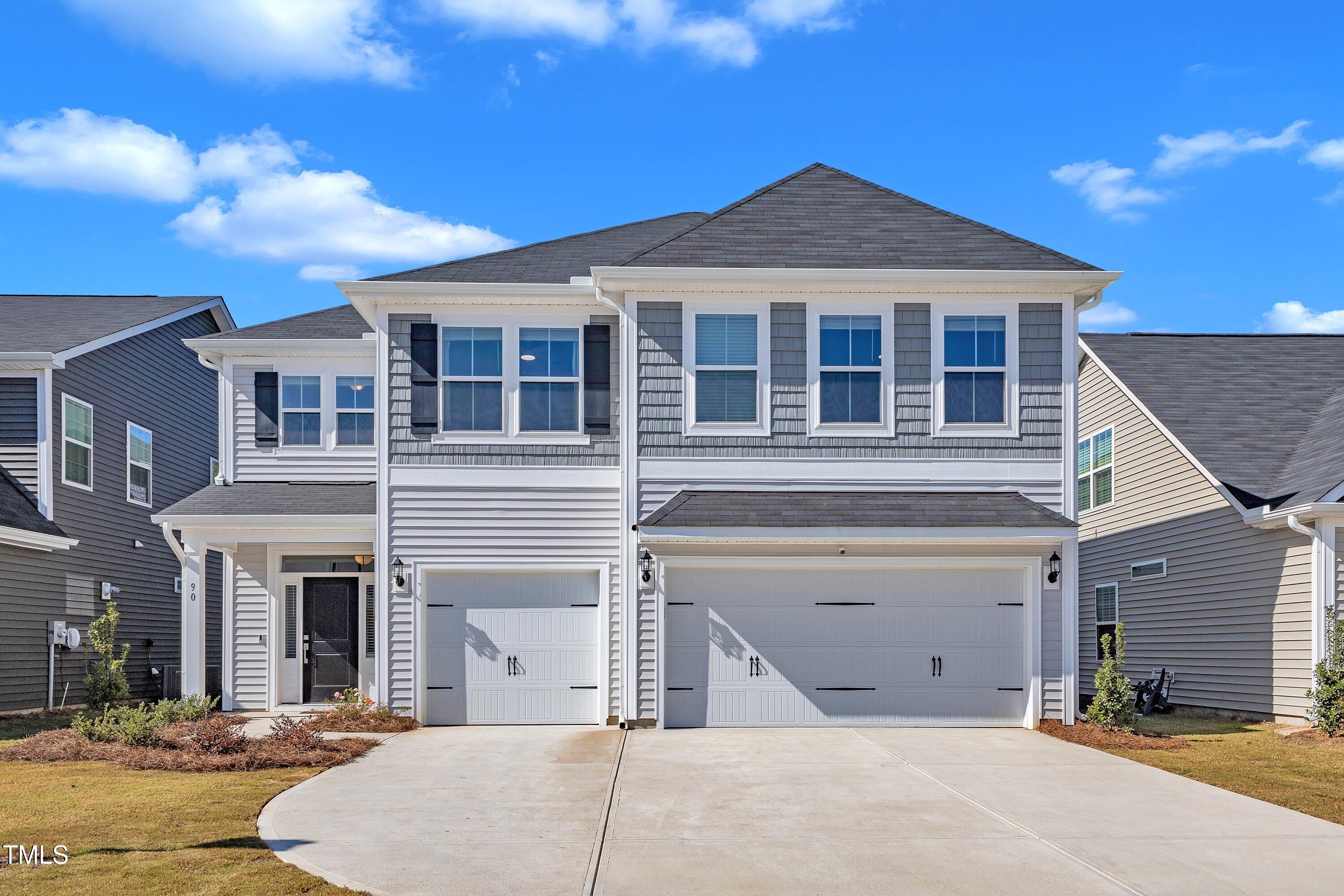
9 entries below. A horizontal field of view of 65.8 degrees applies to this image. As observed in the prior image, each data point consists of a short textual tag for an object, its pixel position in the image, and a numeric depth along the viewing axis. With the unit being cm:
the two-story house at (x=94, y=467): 1510
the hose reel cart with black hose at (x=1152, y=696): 1496
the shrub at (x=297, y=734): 1040
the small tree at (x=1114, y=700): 1178
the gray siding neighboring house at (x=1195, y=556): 1342
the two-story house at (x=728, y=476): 1230
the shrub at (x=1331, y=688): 1196
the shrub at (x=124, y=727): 1052
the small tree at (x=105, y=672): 1223
